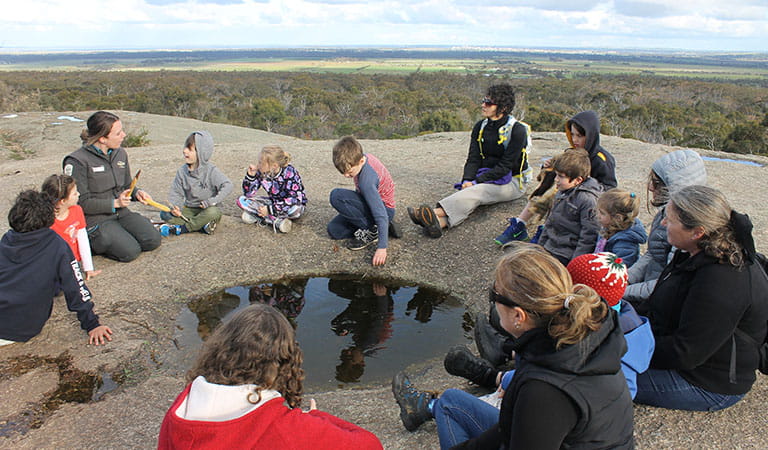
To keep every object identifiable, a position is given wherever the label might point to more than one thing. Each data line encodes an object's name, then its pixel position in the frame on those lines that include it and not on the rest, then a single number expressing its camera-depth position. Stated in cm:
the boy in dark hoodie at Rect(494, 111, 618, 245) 438
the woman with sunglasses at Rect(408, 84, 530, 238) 517
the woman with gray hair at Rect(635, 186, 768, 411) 211
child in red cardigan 143
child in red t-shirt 384
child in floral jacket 521
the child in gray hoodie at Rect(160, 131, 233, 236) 515
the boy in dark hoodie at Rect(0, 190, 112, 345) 318
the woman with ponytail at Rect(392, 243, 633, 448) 147
